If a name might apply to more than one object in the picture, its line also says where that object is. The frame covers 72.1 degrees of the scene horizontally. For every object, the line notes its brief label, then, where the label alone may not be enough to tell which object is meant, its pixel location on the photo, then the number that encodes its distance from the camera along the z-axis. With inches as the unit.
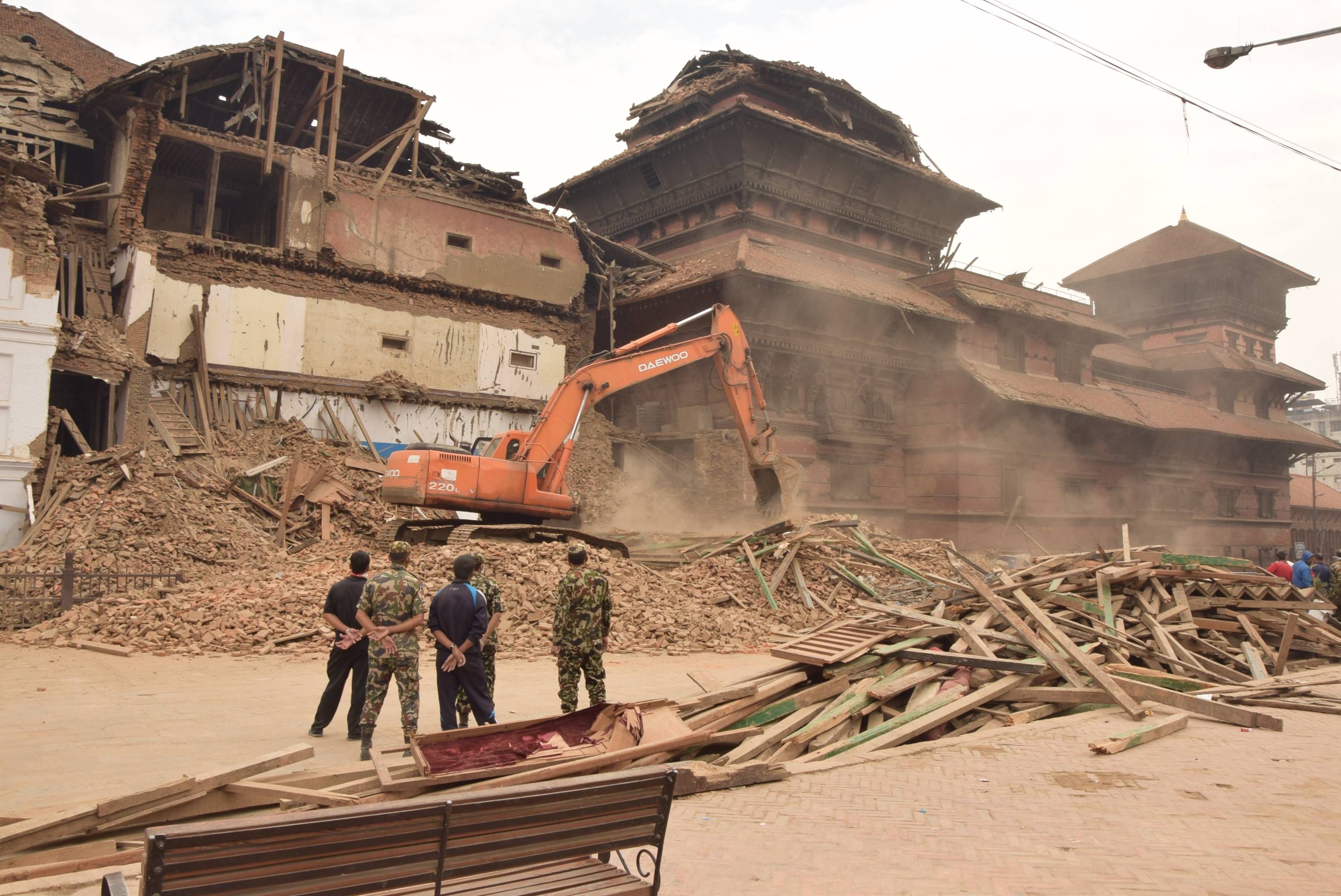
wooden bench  119.6
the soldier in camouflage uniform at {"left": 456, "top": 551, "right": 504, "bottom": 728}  308.3
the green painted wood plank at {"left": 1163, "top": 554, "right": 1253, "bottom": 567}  525.3
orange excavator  592.7
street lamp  423.8
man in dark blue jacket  291.0
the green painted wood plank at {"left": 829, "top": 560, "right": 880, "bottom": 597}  650.2
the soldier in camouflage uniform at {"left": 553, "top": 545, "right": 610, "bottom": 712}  309.6
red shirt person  641.0
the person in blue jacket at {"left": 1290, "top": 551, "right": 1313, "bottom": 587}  645.3
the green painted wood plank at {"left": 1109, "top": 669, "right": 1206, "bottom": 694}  383.2
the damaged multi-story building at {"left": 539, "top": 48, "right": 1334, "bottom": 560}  984.3
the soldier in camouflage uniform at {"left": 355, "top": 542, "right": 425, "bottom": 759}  285.9
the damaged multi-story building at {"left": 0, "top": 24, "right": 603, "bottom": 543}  725.3
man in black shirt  311.3
